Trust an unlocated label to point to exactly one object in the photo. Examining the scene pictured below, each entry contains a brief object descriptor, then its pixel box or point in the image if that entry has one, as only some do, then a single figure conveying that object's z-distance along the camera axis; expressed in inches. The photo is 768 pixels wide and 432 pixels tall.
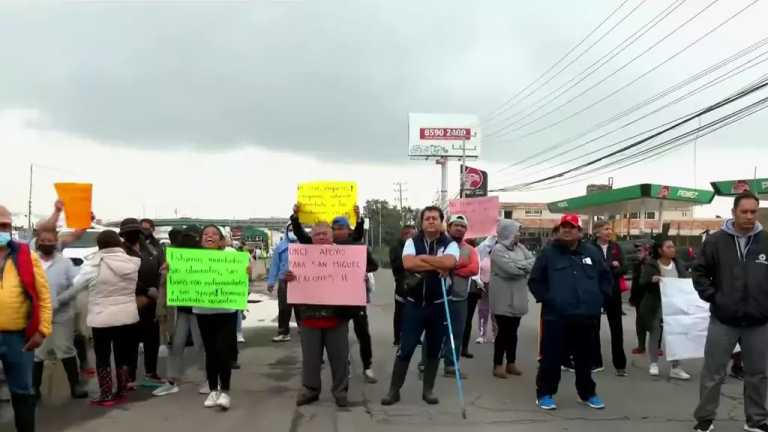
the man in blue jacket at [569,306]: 247.6
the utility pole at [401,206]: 3686.0
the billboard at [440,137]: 1918.1
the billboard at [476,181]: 1744.6
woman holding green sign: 248.2
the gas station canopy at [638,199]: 850.8
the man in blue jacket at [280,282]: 359.3
